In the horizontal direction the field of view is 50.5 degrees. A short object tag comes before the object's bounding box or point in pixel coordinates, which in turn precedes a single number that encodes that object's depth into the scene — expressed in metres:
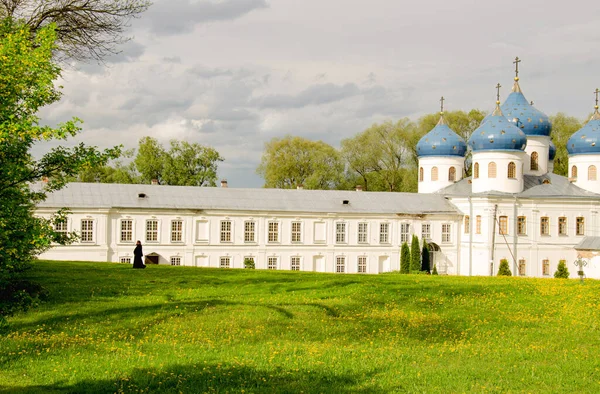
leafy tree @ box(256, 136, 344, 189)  71.44
